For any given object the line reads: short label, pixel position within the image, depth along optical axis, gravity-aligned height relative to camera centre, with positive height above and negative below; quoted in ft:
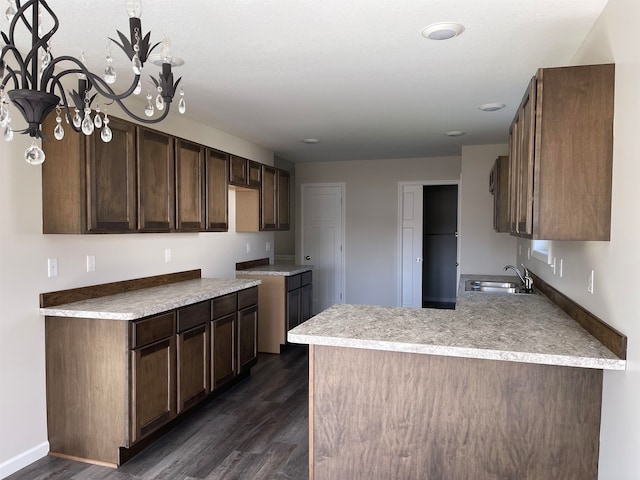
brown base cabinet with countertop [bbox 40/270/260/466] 8.59 -2.87
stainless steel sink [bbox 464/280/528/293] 13.46 -1.81
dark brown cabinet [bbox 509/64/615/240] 6.19 +1.06
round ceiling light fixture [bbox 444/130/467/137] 15.07 +3.26
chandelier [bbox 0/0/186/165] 4.33 +1.56
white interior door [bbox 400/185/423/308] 21.53 -0.85
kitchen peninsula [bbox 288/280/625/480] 6.20 -2.53
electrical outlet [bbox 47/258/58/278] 8.99 -0.81
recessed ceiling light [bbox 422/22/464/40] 7.20 +3.27
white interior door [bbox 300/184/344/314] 22.66 -0.60
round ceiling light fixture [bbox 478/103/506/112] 11.80 +3.26
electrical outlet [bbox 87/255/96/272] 9.96 -0.81
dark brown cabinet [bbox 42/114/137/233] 8.60 +0.87
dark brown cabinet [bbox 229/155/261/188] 14.06 +1.81
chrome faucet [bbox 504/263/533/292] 12.14 -1.52
